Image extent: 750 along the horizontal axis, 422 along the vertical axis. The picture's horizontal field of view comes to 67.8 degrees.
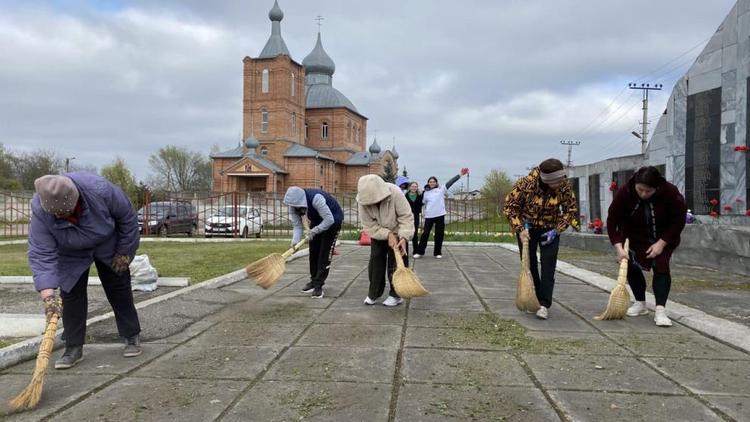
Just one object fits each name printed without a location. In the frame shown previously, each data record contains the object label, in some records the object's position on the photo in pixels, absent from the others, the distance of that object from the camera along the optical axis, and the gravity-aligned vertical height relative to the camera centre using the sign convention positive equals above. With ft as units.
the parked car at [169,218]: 70.23 -1.86
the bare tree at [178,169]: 255.70 +15.97
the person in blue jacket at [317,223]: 22.08 -0.74
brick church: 199.54 +25.88
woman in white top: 36.04 -0.35
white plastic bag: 23.61 -3.08
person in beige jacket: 19.71 -0.63
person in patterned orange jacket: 18.22 -0.31
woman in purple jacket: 12.28 -1.06
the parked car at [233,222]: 68.09 -2.24
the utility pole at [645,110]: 159.00 +28.03
